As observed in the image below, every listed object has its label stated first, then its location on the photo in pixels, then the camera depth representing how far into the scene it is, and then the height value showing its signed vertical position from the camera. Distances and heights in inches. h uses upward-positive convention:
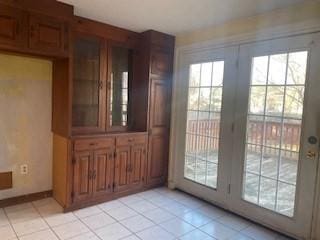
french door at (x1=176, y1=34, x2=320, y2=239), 92.0 -9.3
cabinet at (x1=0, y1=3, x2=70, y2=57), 89.2 +26.3
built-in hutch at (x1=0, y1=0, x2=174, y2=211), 97.4 +2.7
